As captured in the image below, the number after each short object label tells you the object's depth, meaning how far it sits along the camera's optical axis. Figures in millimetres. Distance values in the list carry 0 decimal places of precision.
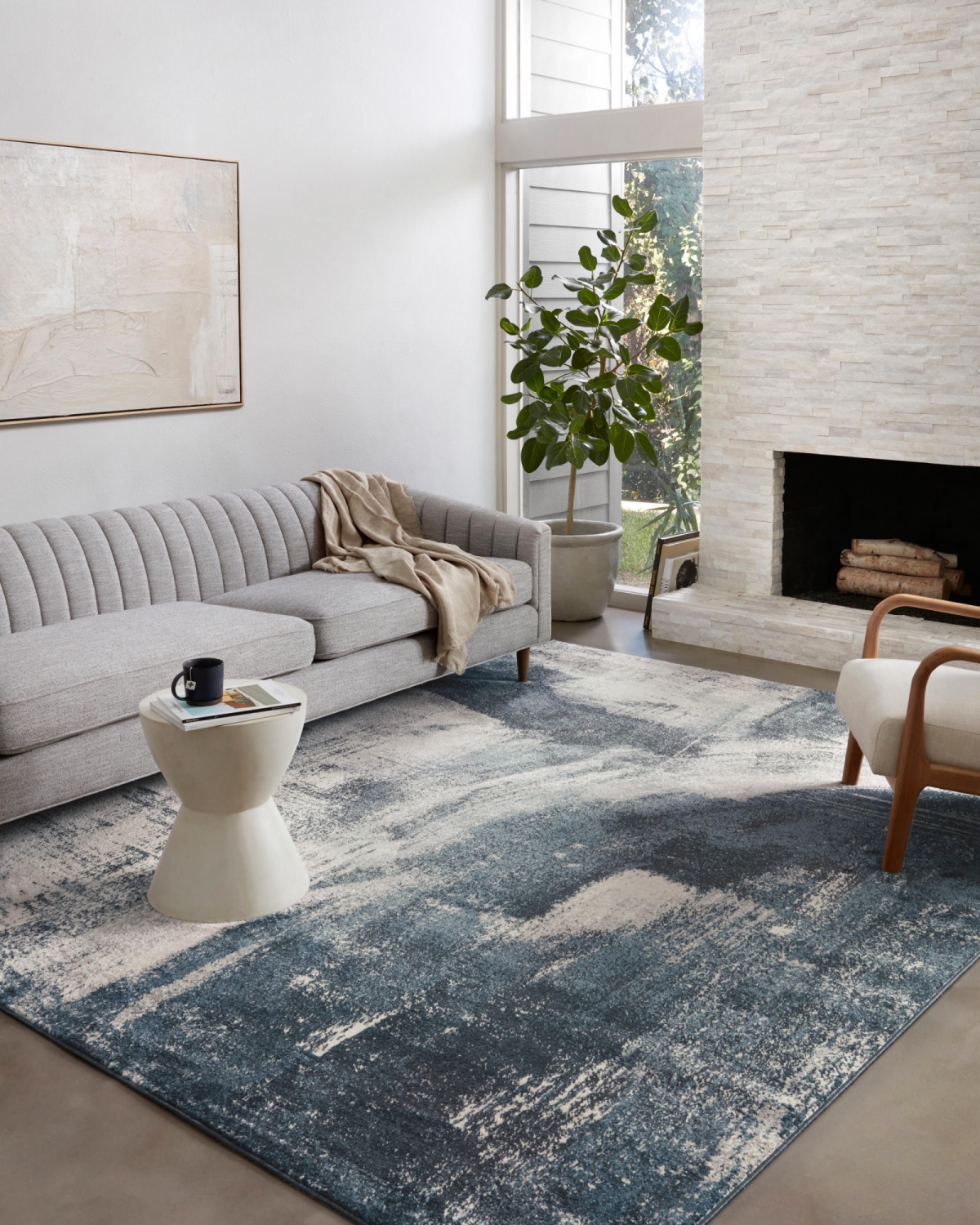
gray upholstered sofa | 3479
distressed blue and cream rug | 2195
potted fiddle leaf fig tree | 5512
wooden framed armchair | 3184
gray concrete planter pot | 5809
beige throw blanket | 4574
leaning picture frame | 5758
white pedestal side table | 2939
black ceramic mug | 2998
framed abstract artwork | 4359
